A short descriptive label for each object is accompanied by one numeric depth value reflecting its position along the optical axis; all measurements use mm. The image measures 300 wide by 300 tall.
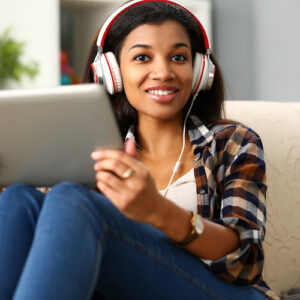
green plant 3083
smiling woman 1334
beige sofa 1740
